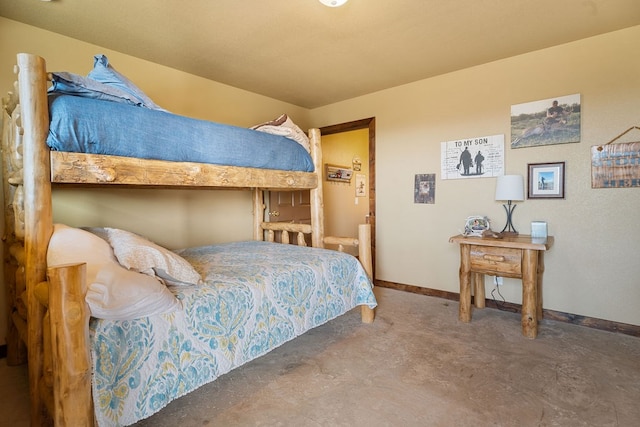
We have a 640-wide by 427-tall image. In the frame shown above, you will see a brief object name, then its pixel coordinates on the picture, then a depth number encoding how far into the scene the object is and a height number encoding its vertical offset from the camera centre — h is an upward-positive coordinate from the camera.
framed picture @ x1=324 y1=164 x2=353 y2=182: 4.91 +0.50
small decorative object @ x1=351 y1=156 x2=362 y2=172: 5.37 +0.69
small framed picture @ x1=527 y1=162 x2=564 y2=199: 2.68 +0.17
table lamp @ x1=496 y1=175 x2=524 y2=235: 2.65 +0.11
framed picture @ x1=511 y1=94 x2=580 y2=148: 2.62 +0.69
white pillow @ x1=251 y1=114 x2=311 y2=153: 2.40 +0.59
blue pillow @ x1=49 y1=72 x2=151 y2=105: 1.42 +0.58
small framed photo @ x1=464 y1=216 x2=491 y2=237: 2.86 -0.24
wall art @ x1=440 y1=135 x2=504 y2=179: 2.98 +0.44
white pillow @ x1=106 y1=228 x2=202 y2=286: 1.42 -0.26
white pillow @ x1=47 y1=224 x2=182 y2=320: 1.13 -0.29
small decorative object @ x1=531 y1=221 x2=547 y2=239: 2.69 -0.26
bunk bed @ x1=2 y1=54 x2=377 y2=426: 1.06 -0.44
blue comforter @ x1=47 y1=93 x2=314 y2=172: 1.40 +0.39
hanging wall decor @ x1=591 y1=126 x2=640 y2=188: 2.39 +0.27
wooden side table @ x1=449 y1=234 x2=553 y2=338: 2.34 -0.51
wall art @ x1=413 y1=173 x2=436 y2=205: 3.39 +0.15
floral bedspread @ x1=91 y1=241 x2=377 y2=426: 1.20 -0.61
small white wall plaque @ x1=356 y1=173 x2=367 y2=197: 5.46 +0.31
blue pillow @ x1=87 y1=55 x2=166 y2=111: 1.64 +0.70
